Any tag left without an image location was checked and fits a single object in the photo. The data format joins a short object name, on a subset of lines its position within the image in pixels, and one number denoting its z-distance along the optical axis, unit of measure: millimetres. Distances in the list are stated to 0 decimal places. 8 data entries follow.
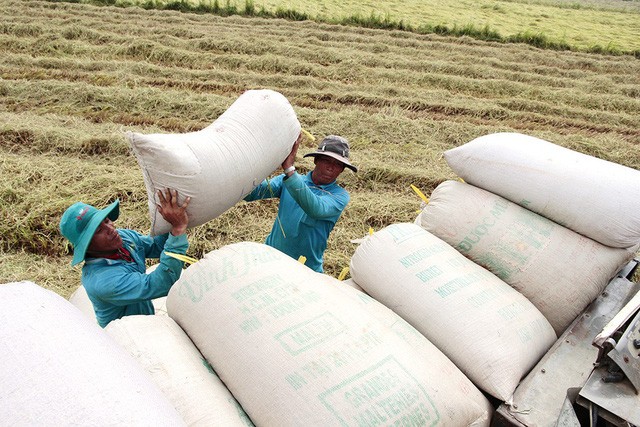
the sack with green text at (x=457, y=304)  1995
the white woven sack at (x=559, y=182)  2307
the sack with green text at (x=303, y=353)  1603
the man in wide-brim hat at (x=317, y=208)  2697
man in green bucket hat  1982
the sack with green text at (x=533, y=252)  2336
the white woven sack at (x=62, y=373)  1185
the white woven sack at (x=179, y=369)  1616
